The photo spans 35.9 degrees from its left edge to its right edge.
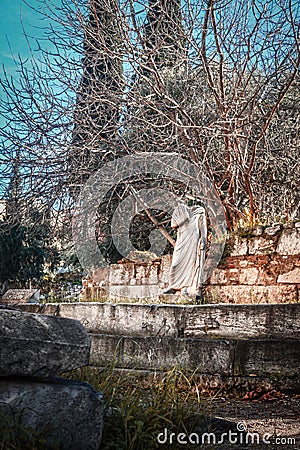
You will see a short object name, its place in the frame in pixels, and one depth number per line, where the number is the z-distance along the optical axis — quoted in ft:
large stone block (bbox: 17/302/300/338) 17.47
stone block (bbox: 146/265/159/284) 35.73
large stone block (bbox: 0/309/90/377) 6.81
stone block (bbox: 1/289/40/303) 36.66
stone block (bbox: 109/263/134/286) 37.42
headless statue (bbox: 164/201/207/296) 25.82
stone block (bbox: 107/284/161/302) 35.29
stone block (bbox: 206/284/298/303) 25.83
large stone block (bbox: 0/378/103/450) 6.76
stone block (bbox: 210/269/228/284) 28.04
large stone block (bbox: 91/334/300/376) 16.35
